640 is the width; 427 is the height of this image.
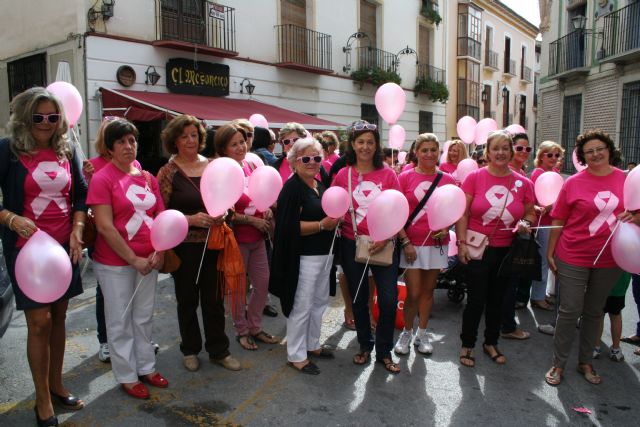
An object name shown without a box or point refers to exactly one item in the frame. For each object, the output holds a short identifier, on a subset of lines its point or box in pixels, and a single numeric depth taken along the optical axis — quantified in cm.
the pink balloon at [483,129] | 621
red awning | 876
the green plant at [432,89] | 1875
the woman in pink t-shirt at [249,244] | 388
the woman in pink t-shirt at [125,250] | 295
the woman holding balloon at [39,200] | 268
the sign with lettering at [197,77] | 1045
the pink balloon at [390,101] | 470
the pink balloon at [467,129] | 619
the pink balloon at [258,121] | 680
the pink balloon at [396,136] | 541
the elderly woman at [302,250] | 347
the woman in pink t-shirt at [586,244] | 334
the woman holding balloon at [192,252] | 338
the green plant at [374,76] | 1558
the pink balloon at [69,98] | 354
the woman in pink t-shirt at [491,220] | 367
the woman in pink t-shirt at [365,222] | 355
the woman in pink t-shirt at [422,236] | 382
